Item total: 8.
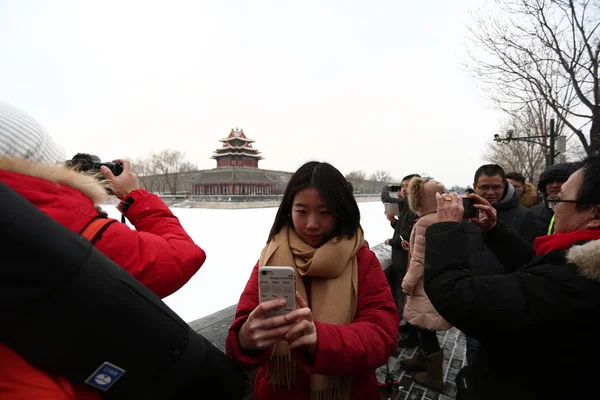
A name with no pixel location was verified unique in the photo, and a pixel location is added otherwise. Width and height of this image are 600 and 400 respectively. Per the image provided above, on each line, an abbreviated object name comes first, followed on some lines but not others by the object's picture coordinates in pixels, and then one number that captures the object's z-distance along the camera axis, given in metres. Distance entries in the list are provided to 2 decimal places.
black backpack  0.61
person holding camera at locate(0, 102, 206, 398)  0.80
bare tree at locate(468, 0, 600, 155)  6.03
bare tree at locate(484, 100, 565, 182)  13.24
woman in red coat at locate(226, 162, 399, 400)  1.10
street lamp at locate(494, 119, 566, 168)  9.08
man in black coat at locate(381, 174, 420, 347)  3.52
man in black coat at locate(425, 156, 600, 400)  1.04
